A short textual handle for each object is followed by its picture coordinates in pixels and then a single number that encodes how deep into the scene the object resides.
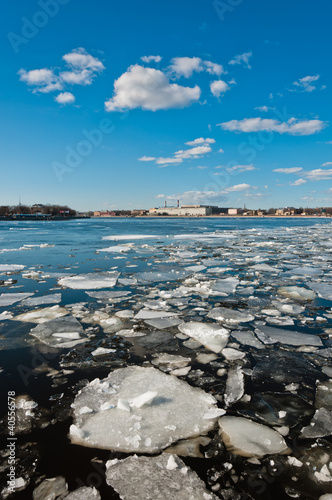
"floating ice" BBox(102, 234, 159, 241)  14.17
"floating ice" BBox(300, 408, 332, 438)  1.45
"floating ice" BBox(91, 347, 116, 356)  2.30
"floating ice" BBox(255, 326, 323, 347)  2.52
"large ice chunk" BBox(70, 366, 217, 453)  1.41
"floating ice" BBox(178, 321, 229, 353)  2.49
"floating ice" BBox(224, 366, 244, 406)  1.74
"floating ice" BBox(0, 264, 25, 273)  5.96
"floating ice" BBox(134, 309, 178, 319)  3.16
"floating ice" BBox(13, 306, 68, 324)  3.05
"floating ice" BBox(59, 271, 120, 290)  4.50
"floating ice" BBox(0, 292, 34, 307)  3.61
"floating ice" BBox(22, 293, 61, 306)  3.62
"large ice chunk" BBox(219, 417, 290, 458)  1.36
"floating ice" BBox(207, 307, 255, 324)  3.07
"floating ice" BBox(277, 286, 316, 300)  3.97
